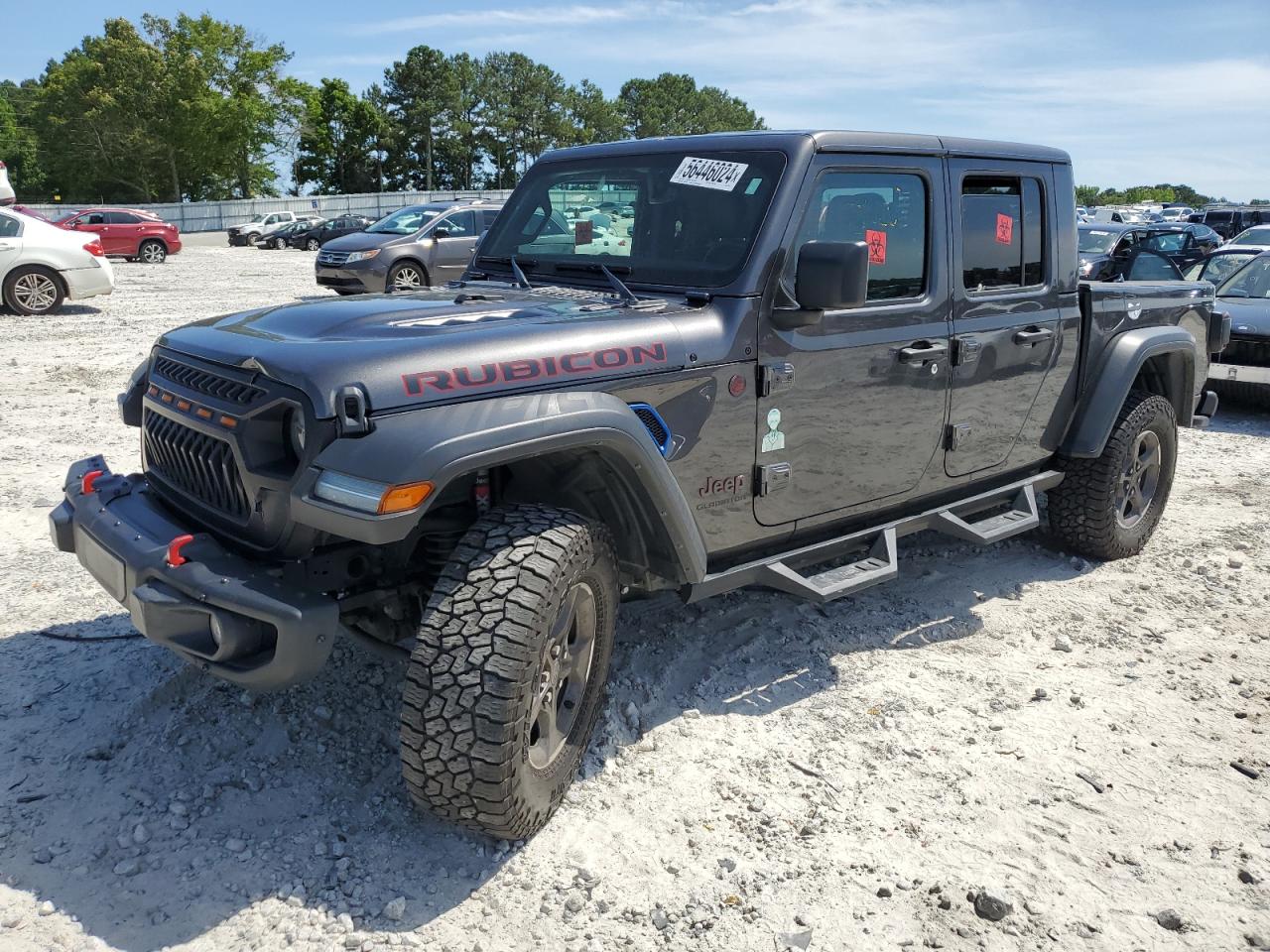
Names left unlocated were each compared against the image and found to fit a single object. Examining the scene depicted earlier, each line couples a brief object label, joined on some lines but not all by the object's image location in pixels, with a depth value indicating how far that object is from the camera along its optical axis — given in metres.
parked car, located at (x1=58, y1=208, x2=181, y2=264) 27.12
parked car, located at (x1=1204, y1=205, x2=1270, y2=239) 31.22
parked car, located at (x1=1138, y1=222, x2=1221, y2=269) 16.62
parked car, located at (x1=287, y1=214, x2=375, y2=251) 36.53
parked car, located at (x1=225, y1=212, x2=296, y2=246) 40.47
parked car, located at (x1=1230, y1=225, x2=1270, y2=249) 16.27
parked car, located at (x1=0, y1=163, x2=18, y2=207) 16.59
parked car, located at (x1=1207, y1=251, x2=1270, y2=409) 9.31
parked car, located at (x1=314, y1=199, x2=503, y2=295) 16.64
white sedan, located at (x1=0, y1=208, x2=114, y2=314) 13.55
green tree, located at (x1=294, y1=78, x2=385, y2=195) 77.31
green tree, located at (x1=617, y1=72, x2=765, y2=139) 108.56
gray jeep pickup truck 2.72
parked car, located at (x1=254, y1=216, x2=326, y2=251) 37.81
